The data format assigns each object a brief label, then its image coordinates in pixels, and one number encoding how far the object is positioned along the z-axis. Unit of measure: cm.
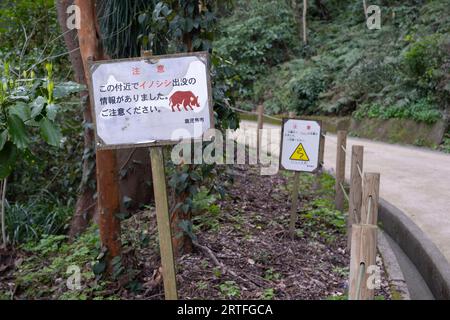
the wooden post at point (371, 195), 336
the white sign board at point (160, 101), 311
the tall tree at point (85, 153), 530
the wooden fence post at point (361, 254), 231
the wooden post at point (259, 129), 958
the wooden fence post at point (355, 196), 479
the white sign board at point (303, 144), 542
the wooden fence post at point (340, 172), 646
